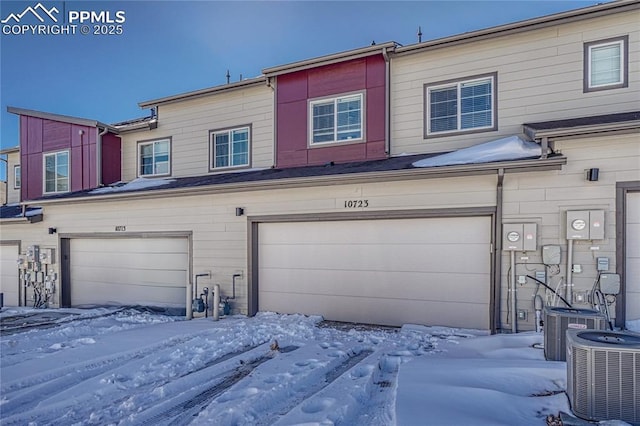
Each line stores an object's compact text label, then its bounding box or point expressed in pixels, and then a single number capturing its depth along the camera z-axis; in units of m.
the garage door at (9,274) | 12.15
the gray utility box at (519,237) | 6.07
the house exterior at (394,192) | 5.93
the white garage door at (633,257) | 5.70
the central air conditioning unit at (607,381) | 2.87
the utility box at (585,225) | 5.68
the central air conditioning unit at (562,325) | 4.14
